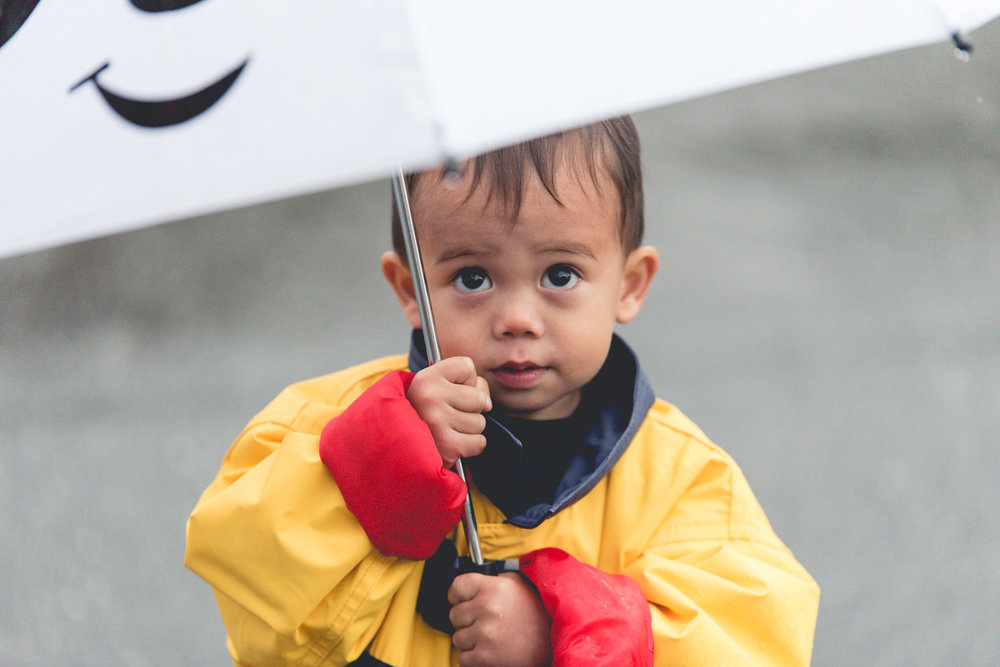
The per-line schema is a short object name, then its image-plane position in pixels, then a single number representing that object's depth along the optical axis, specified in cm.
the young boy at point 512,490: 236
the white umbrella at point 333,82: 222
